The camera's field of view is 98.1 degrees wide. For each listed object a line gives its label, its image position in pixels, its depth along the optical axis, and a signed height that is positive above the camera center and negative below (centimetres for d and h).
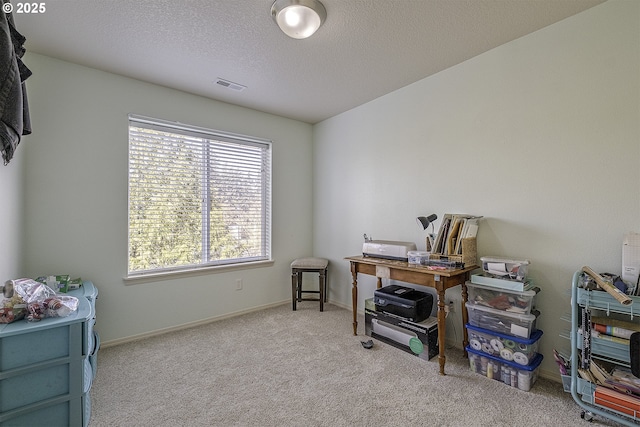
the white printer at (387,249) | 251 -31
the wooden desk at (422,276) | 205 -49
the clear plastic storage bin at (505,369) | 182 -107
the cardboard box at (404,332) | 225 -100
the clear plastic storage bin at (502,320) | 183 -73
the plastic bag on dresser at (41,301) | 143 -46
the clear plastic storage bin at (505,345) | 182 -90
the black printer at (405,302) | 235 -76
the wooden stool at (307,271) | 338 -69
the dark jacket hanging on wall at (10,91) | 124 +62
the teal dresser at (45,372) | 132 -77
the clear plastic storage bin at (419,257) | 229 -34
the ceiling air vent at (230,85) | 270 +132
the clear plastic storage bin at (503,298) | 186 -59
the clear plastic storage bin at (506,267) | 189 -36
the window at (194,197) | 272 +22
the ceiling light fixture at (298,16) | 167 +125
